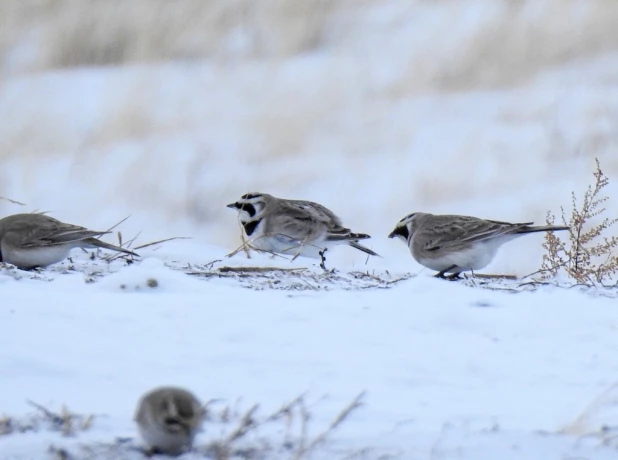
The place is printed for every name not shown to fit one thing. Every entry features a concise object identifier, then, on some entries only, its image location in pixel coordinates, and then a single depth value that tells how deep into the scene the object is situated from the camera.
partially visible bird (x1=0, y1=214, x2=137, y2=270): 13.16
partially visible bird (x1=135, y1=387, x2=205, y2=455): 5.83
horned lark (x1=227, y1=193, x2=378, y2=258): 17.36
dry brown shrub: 14.46
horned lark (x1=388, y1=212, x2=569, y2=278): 14.83
